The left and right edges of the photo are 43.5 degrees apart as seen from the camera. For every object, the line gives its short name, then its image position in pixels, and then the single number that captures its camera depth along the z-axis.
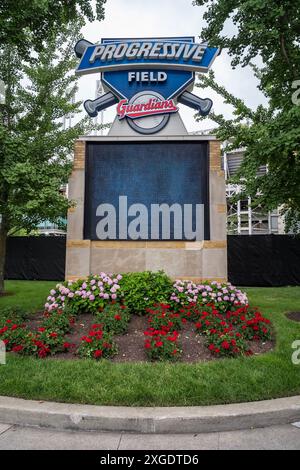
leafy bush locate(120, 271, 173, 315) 7.36
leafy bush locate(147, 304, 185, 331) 6.20
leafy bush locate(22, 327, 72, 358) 5.35
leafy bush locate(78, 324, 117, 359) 5.26
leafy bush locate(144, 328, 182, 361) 5.17
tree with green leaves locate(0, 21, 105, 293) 12.33
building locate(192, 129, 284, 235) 36.27
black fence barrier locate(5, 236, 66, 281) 18.41
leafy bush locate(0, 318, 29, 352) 5.58
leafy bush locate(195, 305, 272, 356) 5.35
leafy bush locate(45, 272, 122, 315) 7.34
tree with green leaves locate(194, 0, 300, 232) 6.93
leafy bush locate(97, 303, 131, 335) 6.21
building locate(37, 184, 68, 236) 51.73
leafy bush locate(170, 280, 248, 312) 7.57
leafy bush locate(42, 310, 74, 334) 6.11
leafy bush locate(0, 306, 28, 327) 6.61
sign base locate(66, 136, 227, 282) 8.54
